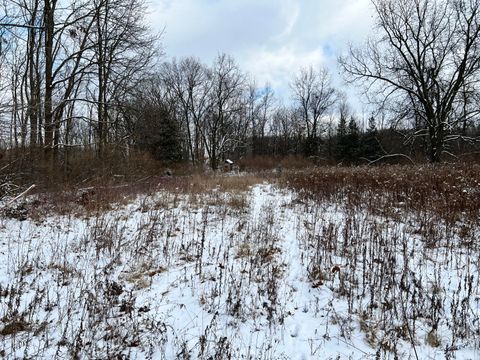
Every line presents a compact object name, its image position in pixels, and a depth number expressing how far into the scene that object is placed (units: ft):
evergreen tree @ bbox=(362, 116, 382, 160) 130.41
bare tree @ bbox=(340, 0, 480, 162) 58.85
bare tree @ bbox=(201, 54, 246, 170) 130.92
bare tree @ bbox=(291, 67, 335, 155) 157.89
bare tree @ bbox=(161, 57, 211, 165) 130.31
